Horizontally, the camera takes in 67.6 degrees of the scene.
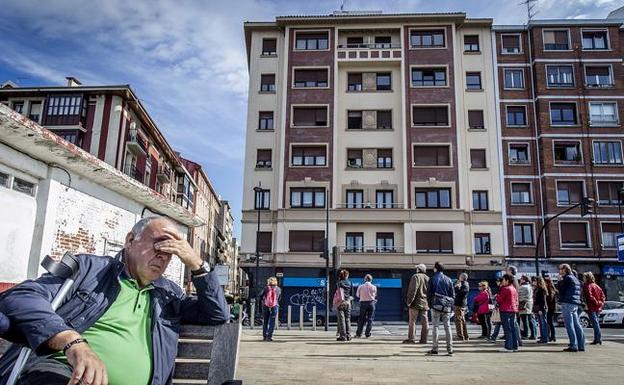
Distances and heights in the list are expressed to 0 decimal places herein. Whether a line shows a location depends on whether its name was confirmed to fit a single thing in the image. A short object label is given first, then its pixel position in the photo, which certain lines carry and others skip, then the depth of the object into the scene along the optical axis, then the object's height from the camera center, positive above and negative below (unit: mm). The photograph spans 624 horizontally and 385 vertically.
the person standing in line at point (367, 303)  13008 -600
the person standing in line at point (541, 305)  11117 -471
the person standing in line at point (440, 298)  9359 -314
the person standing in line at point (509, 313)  9523 -580
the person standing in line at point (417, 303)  11039 -478
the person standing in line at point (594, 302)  10594 -358
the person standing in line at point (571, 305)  9352 -389
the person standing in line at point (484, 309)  12812 -681
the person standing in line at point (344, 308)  11898 -691
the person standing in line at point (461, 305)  12242 -571
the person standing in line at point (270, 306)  11898 -704
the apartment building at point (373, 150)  30047 +8961
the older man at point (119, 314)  1889 -188
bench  2793 -459
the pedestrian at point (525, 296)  11438 -275
